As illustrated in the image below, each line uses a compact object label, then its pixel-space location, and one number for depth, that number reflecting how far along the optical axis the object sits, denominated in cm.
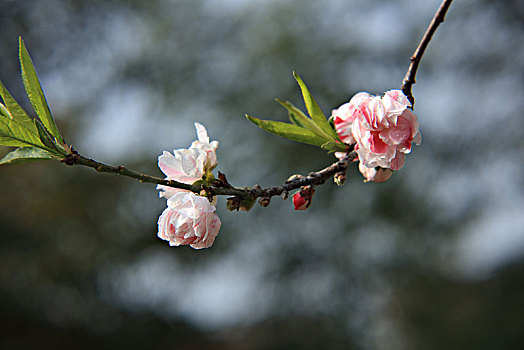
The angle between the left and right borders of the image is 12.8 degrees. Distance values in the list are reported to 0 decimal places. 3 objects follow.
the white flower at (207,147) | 141
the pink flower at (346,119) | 142
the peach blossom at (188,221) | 138
